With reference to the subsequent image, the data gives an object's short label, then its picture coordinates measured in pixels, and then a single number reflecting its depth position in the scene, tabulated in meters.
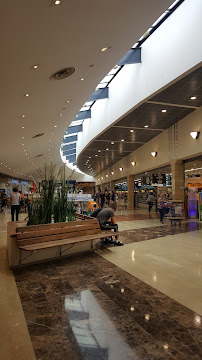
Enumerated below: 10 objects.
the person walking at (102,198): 18.41
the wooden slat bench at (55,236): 4.14
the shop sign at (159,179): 15.09
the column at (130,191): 18.48
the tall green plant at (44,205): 4.90
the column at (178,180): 11.40
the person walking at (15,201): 8.92
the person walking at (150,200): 15.32
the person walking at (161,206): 10.25
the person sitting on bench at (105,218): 6.00
